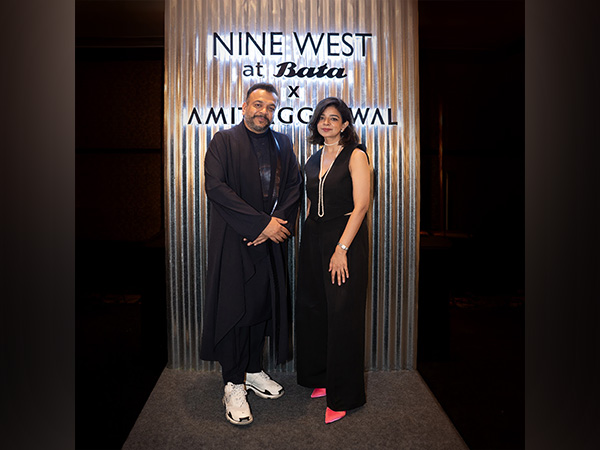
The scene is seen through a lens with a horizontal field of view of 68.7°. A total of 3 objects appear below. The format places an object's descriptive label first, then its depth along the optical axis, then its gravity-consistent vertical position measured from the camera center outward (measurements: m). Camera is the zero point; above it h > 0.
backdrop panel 2.88 +0.83
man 2.42 -0.09
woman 2.37 -0.23
